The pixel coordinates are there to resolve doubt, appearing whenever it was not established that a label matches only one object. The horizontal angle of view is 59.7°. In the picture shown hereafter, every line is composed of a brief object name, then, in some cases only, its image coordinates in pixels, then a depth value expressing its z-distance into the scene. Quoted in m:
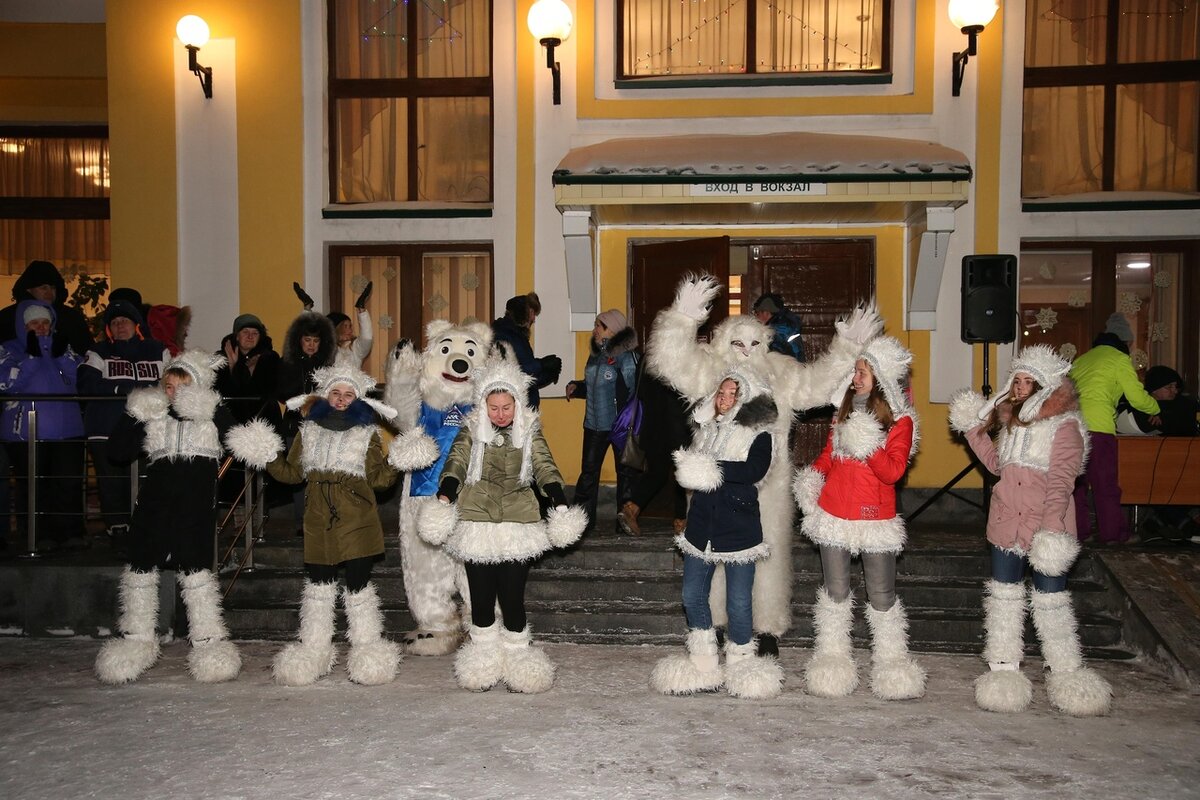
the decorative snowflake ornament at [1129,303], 10.13
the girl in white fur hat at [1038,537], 5.67
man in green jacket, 8.11
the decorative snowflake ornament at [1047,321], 10.16
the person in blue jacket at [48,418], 8.00
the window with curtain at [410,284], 10.59
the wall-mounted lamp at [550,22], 9.59
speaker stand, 8.38
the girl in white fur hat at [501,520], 5.92
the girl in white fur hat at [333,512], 6.12
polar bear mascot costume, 6.54
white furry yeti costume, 6.49
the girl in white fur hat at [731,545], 5.86
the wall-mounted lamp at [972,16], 9.38
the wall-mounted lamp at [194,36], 9.91
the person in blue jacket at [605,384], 8.17
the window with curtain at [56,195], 12.66
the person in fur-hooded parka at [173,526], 6.27
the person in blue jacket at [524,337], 7.58
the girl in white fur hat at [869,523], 5.84
